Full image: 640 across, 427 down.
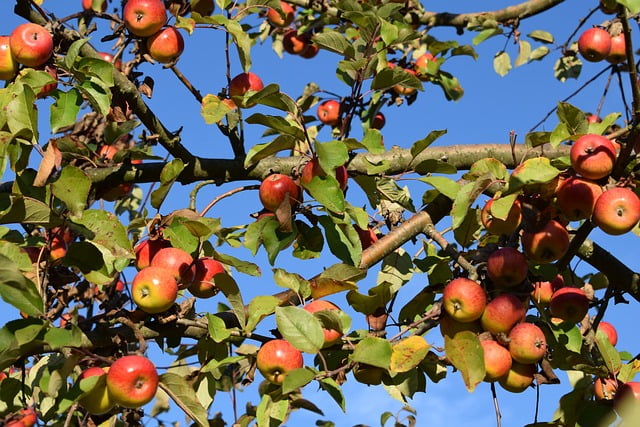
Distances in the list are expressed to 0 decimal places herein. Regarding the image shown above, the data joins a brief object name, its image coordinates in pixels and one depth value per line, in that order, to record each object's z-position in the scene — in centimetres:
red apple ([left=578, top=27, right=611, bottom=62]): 389
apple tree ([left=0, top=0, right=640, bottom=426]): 188
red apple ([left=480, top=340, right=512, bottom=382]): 186
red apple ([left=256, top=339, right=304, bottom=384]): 187
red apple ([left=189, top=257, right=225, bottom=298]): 215
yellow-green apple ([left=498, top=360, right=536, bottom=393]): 195
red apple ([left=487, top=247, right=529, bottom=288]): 194
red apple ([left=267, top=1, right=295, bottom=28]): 465
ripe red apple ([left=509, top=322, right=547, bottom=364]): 187
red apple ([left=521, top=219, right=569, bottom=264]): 202
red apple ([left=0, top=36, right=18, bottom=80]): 243
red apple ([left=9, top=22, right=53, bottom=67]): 237
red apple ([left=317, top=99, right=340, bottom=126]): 443
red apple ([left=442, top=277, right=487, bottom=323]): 186
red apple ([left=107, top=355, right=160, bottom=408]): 185
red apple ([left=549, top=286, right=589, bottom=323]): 226
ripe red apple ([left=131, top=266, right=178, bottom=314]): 196
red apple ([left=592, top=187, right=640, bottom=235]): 192
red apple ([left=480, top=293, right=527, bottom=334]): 189
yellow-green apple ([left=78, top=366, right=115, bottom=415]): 188
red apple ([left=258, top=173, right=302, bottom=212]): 215
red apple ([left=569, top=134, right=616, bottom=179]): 195
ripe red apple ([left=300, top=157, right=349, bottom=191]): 210
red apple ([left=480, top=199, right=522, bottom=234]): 200
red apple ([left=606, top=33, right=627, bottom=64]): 394
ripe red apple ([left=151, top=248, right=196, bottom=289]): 204
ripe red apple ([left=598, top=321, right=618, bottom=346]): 270
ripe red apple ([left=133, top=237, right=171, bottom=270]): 215
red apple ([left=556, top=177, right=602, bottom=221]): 196
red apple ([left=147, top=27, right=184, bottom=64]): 260
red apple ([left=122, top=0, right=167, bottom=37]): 257
